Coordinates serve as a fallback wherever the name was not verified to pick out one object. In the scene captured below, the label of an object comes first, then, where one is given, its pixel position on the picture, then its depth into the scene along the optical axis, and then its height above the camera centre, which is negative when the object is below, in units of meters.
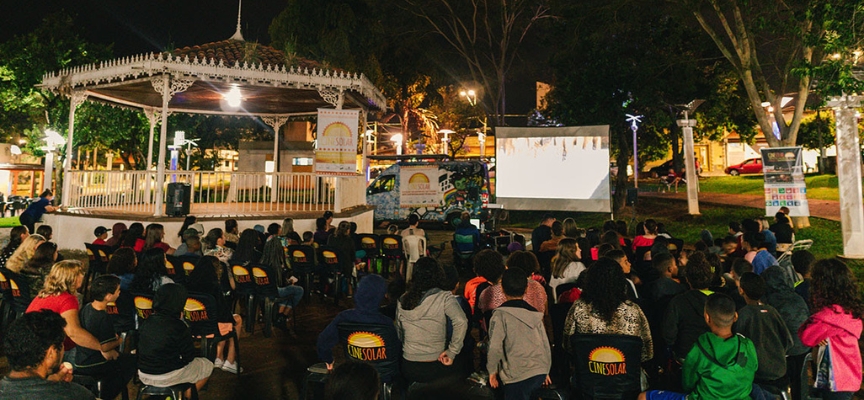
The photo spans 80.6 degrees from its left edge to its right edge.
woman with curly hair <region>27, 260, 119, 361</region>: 3.94 -0.62
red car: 37.88 +3.97
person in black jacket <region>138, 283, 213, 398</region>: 3.84 -0.89
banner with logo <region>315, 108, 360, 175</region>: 12.56 +1.94
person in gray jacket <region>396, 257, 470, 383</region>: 3.88 -0.85
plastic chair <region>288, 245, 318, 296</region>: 8.09 -0.60
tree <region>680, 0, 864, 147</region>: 13.54 +5.12
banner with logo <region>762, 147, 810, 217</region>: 11.97 +0.94
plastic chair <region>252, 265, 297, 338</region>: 6.51 -0.87
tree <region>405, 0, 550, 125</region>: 22.97 +9.04
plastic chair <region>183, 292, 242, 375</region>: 4.84 -0.93
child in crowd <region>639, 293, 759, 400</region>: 3.07 -0.87
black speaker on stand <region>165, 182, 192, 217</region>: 12.23 +0.56
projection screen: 13.58 +1.44
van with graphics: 19.31 +1.30
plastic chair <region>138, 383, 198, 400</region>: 3.81 -1.27
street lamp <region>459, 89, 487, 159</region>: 29.75 +8.21
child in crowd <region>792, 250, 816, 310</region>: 5.12 -0.49
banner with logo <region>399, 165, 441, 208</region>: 19.23 +1.34
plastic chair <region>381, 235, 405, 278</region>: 9.41 -0.50
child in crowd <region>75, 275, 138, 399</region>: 3.96 -1.01
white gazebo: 12.09 +3.53
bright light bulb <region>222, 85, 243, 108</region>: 14.36 +3.53
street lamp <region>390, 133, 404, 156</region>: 30.68 +5.04
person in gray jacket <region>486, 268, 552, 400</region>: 3.70 -0.93
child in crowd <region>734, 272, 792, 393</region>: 3.71 -0.87
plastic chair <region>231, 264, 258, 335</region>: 6.66 -0.88
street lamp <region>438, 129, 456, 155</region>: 31.95 +5.33
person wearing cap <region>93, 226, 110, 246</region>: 8.30 -0.19
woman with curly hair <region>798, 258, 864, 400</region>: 3.86 -0.86
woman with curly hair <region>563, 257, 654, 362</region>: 3.80 -0.67
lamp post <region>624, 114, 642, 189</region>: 23.84 +4.80
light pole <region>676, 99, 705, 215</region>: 19.11 +2.26
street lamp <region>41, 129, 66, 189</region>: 22.06 +3.39
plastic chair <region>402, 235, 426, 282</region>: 9.15 -0.48
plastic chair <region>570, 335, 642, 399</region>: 3.50 -0.99
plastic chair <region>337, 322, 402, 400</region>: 3.72 -0.92
